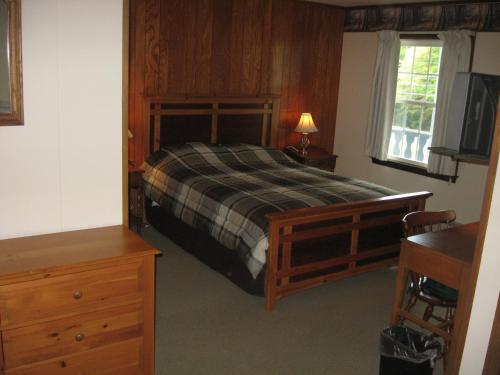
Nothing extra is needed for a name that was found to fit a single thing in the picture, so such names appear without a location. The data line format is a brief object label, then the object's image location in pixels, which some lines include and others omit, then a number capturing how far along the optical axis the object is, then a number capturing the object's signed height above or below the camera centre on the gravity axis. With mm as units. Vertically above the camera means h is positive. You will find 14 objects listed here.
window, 5480 -119
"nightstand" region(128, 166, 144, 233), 4695 -1129
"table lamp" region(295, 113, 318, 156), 5871 -484
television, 2467 -94
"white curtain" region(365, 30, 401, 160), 5707 -72
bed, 3508 -906
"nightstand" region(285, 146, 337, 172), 5824 -819
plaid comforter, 3627 -840
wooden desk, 2643 -871
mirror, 2053 +1
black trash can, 2549 -1288
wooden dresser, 1992 -922
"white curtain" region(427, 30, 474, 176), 5008 +147
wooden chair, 2930 -1102
